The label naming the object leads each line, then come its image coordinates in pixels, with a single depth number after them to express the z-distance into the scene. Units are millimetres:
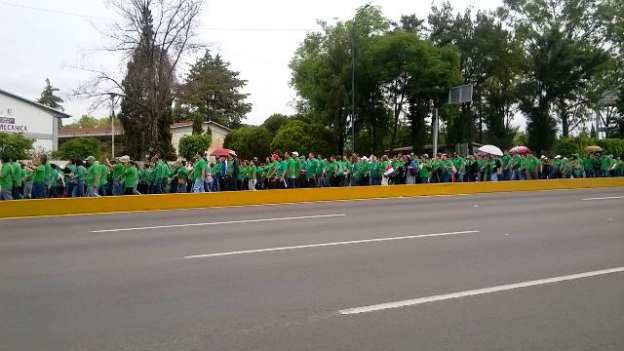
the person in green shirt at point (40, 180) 17672
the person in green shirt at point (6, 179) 16812
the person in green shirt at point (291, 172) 21891
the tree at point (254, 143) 56000
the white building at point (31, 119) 48931
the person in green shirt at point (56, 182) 18155
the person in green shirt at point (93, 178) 17703
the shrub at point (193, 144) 52922
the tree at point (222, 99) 85250
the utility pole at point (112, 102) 41812
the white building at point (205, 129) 66438
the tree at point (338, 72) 43906
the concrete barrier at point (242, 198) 15695
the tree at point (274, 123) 59812
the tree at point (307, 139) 47188
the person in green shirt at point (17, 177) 17125
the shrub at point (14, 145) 35531
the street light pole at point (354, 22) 36944
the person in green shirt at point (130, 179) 18609
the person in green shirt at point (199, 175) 19656
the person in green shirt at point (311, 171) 22531
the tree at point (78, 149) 40969
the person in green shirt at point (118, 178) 18766
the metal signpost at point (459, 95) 31734
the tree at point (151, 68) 43125
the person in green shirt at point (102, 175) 17828
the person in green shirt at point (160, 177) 19891
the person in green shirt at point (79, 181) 18047
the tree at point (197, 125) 59812
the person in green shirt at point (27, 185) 17672
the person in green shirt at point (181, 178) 20328
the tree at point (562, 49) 51125
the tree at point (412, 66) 43762
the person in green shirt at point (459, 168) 25966
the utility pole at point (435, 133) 30597
